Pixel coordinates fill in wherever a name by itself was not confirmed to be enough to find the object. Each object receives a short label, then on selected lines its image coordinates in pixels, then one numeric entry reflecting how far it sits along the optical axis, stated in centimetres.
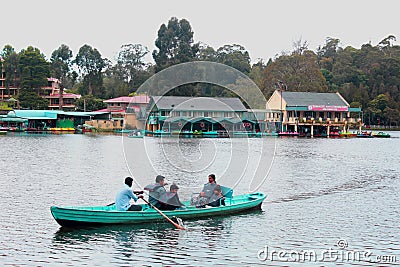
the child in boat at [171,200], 1585
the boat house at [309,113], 7812
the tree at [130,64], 10400
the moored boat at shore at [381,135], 7625
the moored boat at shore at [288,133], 7636
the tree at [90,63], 9662
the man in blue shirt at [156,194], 1588
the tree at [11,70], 9350
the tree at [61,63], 10700
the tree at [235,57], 10112
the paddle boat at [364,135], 7769
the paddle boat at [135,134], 6200
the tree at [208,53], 10774
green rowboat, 1437
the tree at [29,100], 8656
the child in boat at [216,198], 1684
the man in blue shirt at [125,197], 1501
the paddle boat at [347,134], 7691
